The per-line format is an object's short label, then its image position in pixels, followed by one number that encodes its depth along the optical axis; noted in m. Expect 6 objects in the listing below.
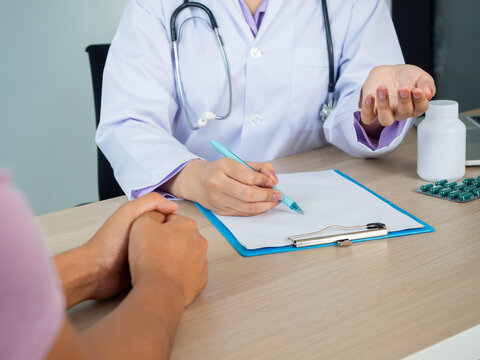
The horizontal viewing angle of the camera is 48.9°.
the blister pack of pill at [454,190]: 0.87
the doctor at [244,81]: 1.08
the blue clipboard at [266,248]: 0.73
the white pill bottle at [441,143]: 0.91
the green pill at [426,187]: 0.91
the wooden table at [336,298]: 0.54
